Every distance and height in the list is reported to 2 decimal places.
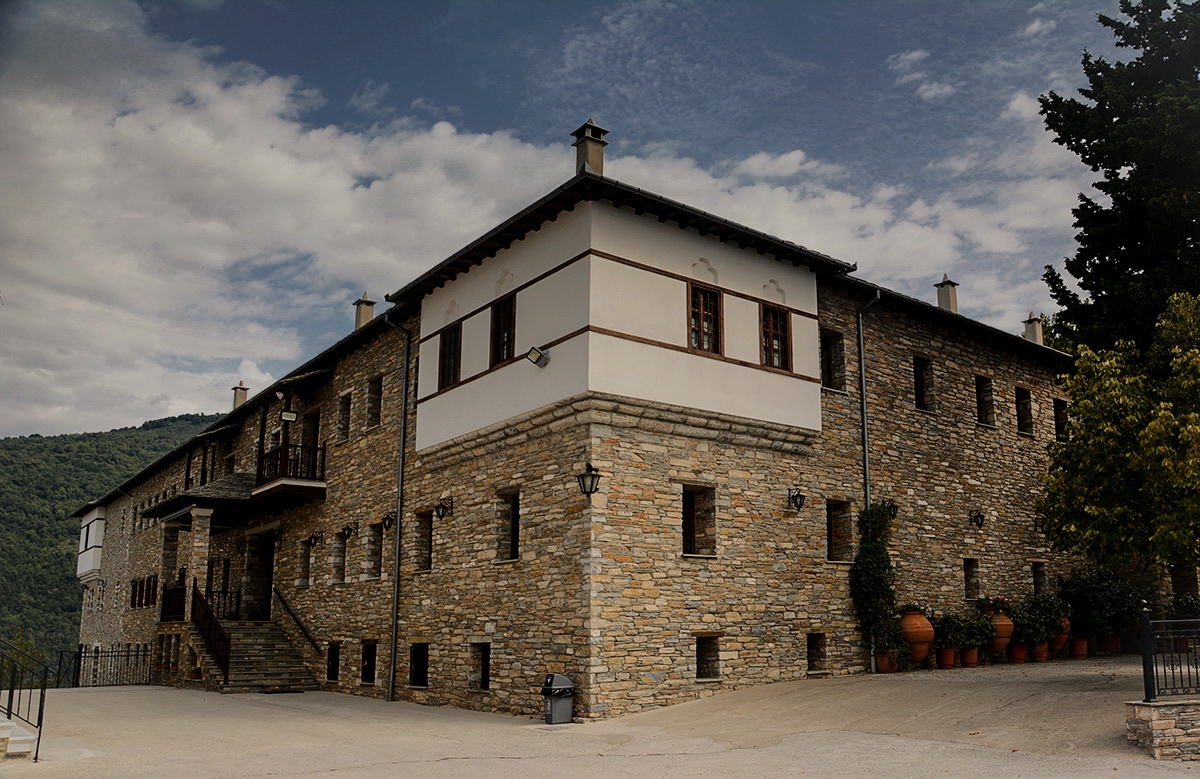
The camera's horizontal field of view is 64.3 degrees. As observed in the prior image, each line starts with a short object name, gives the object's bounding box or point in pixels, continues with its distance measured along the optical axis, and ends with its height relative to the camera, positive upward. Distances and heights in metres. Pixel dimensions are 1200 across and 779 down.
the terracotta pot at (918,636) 16.78 -1.35
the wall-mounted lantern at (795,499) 16.11 +0.95
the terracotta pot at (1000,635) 18.22 -1.44
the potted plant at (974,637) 17.72 -1.45
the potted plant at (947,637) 17.33 -1.42
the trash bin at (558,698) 12.95 -1.95
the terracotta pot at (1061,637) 19.45 -1.56
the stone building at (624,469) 14.09 +1.51
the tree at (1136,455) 12.47 +1.42
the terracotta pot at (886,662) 16.59 -1.80
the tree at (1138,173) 15.03 +6.29
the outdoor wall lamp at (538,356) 14.62 +2.98
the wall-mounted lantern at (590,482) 13.56 +1.01
